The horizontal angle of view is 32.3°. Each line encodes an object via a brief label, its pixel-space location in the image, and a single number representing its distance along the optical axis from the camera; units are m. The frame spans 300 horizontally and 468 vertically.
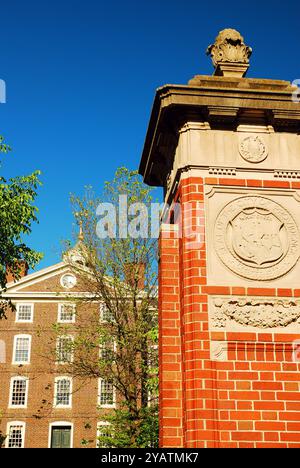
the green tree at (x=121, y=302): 20.95
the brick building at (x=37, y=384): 34.53
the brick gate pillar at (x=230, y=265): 5.08
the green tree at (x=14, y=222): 20.55
